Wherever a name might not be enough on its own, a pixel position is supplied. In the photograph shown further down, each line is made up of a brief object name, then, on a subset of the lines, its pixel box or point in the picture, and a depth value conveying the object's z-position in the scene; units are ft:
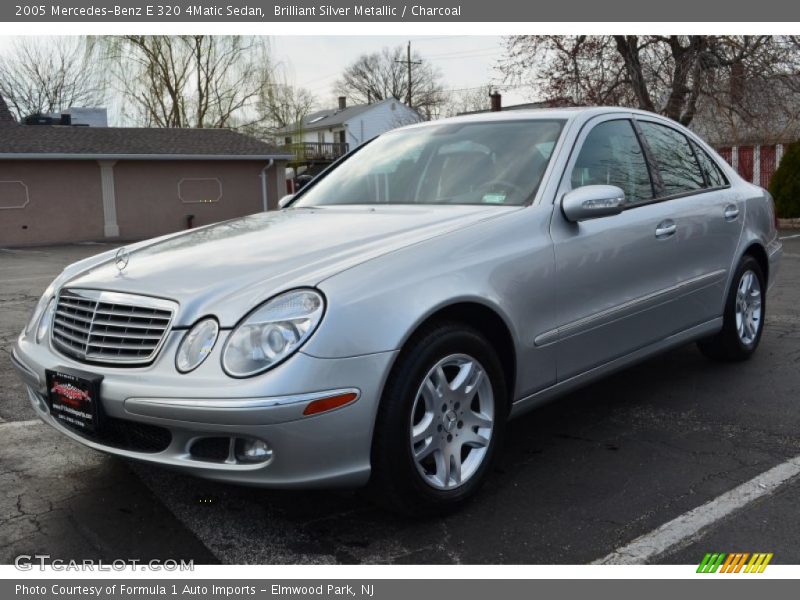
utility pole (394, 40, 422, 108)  195.42
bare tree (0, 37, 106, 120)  140.26
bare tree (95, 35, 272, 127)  117.19
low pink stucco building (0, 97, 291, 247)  79.05
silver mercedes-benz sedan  9.02
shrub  57.16
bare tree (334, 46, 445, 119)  220.84
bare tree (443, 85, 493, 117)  217.99
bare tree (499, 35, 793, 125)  66.85
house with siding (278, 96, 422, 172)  186.29
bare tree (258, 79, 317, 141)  124.67
